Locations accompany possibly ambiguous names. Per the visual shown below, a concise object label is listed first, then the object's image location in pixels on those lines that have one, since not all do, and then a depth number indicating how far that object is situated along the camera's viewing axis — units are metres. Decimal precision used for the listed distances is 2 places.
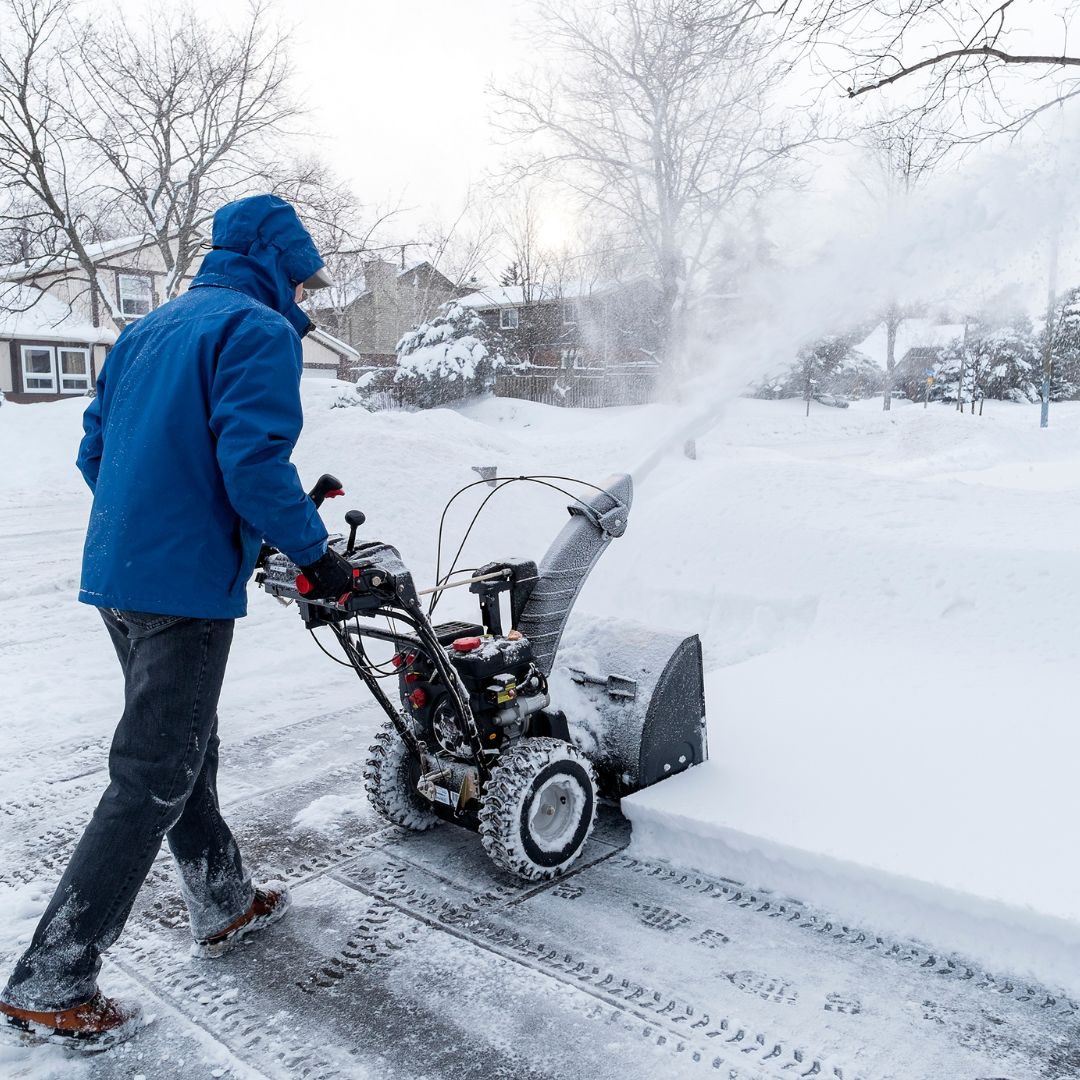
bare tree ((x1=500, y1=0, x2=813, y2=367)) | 15.38
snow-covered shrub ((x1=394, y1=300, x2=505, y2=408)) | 26.11
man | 2.44
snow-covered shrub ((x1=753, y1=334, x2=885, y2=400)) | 28.08
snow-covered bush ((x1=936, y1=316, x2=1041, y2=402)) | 24.34
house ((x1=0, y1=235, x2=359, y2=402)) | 28.45
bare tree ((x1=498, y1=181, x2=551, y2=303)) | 36.66
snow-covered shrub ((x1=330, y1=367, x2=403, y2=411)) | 24.81
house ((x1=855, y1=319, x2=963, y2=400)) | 24.27
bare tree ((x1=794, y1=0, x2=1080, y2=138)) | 8.26
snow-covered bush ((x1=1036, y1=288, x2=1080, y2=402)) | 22.38
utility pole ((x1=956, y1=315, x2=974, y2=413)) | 24.22
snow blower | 3.05
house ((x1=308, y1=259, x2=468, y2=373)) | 41.38
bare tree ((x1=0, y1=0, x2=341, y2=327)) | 17.45
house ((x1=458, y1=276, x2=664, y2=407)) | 20.33
